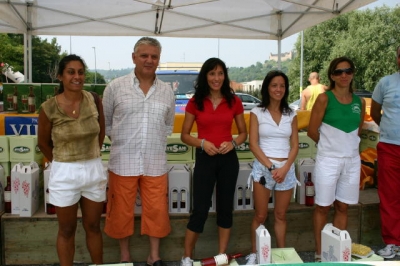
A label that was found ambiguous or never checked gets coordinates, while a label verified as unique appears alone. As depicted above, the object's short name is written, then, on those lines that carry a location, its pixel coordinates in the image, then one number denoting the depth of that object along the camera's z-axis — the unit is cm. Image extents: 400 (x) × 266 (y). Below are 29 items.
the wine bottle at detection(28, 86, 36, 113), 438
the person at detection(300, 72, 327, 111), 863
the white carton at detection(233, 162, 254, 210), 359
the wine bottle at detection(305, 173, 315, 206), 374
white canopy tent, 658
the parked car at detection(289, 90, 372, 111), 1498
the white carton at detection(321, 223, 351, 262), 225
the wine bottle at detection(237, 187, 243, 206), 362
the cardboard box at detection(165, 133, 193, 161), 381
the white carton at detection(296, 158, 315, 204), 379
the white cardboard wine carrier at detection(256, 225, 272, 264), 222
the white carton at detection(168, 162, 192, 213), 352
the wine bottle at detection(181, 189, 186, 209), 355
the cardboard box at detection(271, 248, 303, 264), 236
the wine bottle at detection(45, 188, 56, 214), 344
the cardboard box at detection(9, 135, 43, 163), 360
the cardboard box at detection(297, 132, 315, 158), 402
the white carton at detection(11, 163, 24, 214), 335
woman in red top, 294
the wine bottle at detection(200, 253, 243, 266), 221
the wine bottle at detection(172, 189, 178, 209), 354
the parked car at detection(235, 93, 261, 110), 1702
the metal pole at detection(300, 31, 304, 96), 2374
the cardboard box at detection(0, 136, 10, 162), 359
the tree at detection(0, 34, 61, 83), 2895
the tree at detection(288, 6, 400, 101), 2236
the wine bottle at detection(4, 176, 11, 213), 344
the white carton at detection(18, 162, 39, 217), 335
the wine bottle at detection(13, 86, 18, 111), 447
